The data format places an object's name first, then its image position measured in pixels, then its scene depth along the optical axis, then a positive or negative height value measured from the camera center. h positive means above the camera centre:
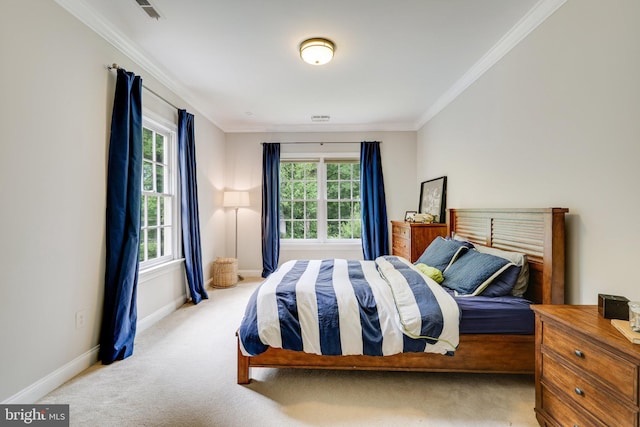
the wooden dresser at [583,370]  1.11 -0.72
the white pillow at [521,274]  2.13 -0.49
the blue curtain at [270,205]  4.91 +0.09
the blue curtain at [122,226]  2.28 -0.14
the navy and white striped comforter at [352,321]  1.81 -0.73
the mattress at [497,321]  1.88 -0.74
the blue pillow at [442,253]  2.67 -0.43
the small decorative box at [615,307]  1.36 -0.48
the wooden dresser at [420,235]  3.67 -0.33
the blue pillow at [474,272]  2.11 -0.50
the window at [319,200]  5.11 +0.18
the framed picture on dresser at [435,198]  3.85 +0.17
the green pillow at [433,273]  2.44 -0.56
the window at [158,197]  3.04 +0.15
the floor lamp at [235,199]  4.73 +0.19
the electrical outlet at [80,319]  2.07 -0.81
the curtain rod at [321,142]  5.00 +1.20
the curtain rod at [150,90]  2.34 +1.22
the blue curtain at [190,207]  3.46 +0.04
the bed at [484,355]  1.89 -0.99
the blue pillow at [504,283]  2.09 -0.55
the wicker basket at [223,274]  4.26 -0.96
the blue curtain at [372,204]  4.83 +0.10
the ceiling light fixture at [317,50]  2.42 +1.40
